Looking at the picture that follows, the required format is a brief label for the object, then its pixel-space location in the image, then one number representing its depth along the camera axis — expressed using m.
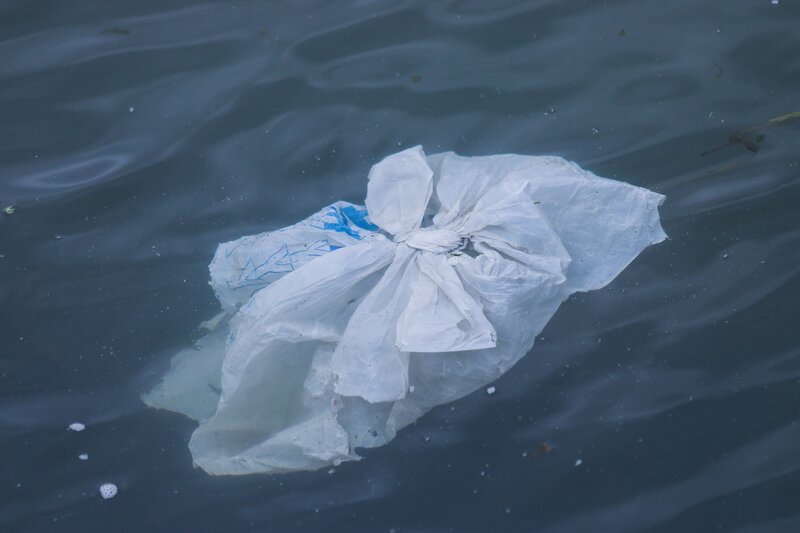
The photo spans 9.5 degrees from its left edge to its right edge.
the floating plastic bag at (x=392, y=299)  4.34
